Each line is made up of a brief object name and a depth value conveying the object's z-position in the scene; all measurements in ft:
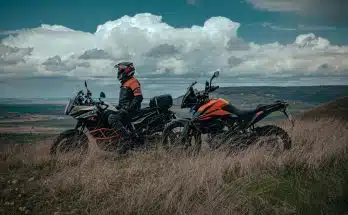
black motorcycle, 29.63
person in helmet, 29.53
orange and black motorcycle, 28.30
